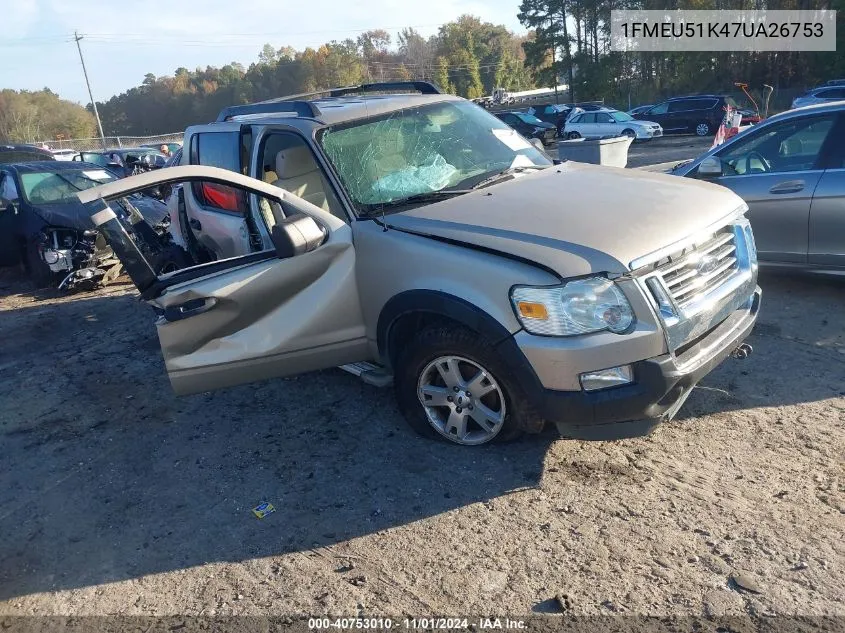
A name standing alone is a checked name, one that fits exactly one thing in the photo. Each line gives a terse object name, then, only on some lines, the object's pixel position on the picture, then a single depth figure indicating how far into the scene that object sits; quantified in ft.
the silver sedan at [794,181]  17.39
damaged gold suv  10.08
